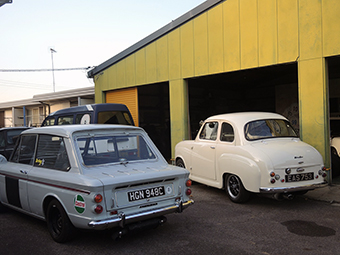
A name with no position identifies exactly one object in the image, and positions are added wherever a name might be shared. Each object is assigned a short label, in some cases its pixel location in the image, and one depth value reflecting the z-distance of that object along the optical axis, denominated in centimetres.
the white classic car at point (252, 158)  587
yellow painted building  798
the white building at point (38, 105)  2255
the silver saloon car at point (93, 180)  391
